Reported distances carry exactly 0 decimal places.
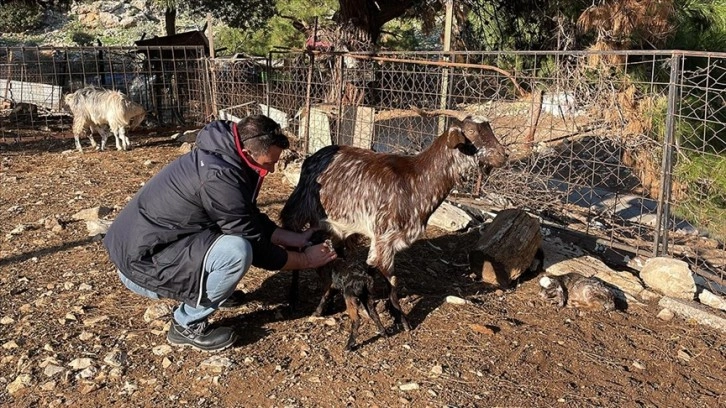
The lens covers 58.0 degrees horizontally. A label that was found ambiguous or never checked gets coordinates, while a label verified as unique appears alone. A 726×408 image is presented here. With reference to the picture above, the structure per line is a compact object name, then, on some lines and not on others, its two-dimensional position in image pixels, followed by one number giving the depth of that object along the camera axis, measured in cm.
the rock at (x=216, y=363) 328
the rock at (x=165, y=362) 330
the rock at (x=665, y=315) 427
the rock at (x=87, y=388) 306
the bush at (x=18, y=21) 3844
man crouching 319
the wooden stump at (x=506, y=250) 469
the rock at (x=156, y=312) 382
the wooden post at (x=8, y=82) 1103
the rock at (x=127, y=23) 4349
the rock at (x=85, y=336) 354
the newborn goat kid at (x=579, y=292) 433
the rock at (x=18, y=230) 532
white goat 947
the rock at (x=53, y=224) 540
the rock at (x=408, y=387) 316
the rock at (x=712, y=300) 452
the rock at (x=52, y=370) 319
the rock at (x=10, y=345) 344
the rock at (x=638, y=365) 354
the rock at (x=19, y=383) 307
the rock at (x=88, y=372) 318
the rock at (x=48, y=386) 308
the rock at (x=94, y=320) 373
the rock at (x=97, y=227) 528
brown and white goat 391
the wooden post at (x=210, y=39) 1047
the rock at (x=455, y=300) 423
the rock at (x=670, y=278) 456
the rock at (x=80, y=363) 325
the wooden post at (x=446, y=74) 690
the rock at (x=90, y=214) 573
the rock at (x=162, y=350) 342
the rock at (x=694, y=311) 416
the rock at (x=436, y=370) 330
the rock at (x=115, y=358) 330
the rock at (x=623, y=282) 468
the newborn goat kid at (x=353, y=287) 356
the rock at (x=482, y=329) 382
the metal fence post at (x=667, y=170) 466
